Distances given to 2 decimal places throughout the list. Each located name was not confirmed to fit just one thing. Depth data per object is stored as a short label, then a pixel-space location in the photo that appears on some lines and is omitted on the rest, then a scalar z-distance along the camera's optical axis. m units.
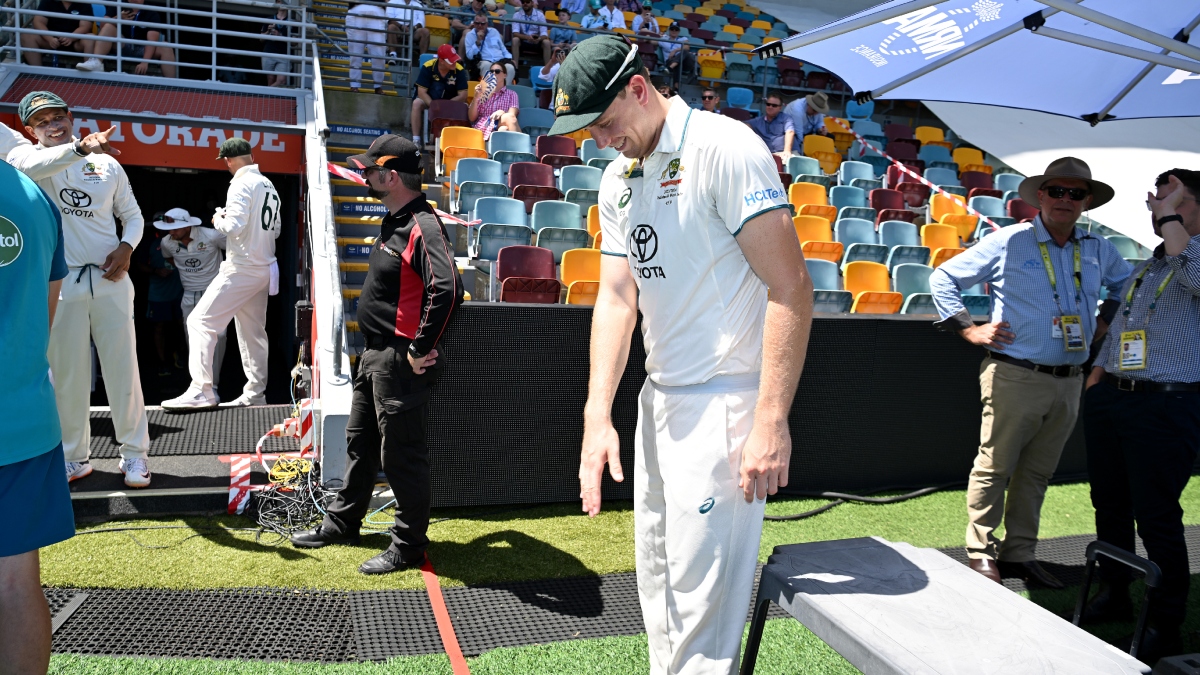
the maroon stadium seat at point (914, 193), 10.80
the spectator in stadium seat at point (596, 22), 13.51
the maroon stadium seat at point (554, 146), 9.45
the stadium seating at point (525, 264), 6.60
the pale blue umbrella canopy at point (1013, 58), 3.66
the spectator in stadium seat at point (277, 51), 10.69
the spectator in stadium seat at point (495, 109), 9.80
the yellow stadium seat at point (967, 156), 13.29
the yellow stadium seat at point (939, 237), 9.16
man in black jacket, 3.82
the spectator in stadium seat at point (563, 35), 12.67
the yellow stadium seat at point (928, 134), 13.91
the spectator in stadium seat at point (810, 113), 11.39
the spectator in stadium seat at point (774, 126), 10.94
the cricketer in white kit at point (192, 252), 8.20
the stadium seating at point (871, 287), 7.15
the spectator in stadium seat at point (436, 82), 9.94
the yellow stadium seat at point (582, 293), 6.13
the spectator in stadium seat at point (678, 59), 12.89
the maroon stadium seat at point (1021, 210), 10.34
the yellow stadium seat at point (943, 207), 10.20
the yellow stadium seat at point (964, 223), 9.71
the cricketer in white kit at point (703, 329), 1.96
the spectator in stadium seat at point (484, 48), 10.99
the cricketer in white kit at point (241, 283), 6.21
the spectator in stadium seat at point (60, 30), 9.69
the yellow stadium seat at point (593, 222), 7.71
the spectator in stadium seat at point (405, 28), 10.71
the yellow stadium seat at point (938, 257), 8.51
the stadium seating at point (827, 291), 6.89
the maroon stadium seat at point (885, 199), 9.92
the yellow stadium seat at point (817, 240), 8.09
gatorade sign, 8.43
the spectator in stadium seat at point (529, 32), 12.51
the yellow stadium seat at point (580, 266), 6.71
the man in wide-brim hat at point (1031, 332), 4.00
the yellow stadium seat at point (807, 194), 9.40
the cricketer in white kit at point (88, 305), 4.41
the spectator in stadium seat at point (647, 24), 14.26
